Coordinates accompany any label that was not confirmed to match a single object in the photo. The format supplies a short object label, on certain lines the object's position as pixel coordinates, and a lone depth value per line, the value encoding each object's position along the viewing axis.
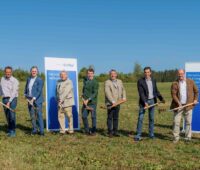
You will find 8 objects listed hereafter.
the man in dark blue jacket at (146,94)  12.12
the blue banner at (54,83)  13.66
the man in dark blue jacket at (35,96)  13.01
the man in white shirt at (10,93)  12.76
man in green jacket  13.29
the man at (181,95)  11.73
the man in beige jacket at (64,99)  13.18
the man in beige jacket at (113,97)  12.88
